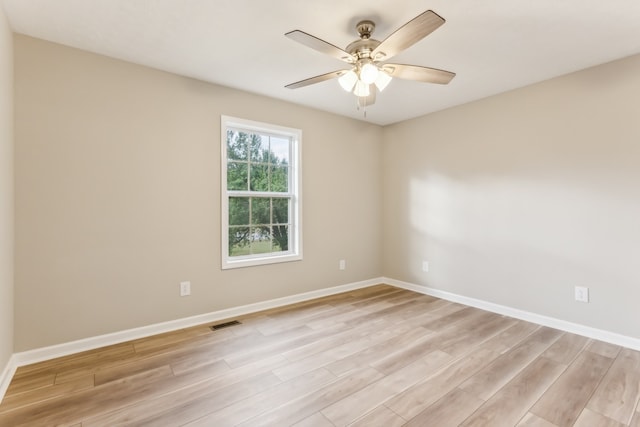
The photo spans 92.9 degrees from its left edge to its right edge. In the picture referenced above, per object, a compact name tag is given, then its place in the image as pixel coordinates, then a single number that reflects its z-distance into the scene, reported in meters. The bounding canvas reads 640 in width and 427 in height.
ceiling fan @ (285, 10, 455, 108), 1.76
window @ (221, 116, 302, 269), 3.25
